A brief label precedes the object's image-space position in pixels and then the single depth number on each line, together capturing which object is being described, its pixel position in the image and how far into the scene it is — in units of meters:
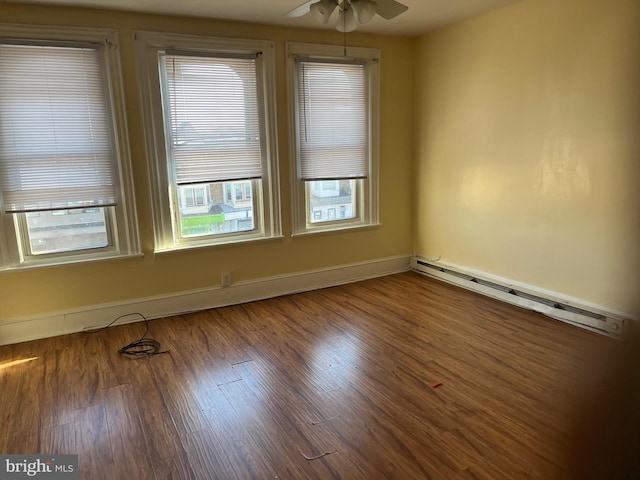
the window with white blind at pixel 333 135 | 4.05
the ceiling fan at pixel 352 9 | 2.40
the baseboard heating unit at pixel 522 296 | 3.21
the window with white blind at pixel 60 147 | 3.09
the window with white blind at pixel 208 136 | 3.52
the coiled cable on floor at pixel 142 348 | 3.12
